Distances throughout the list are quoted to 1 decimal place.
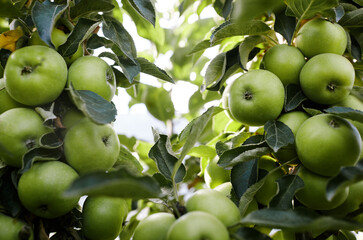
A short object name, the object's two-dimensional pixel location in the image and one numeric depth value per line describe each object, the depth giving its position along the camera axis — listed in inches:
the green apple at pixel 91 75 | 33.0
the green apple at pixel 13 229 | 28.9
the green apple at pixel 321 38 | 38.3
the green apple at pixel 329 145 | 31.0
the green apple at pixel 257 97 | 36.6
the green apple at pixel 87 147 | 30.9
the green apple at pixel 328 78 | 35.7
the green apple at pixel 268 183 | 35.9
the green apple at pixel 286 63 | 38.5
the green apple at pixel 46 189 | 28.8
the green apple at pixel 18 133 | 30.8
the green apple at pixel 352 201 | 33.6
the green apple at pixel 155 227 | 28.0
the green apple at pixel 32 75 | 31.1
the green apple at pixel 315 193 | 32.1
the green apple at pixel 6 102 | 33.7
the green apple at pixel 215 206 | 28.6
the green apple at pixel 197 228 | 24.3
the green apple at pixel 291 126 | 35.7
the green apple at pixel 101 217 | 32.3
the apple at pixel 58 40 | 34.8
